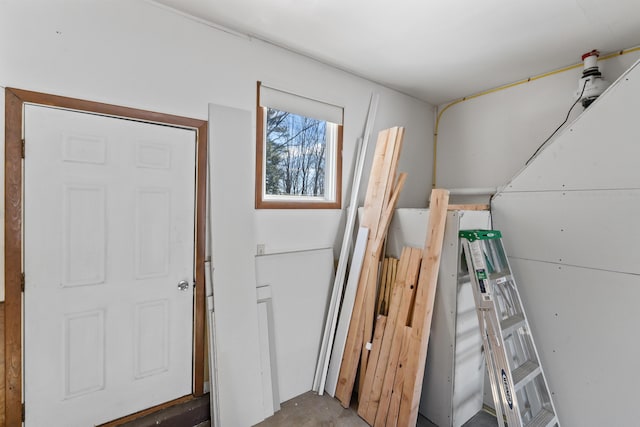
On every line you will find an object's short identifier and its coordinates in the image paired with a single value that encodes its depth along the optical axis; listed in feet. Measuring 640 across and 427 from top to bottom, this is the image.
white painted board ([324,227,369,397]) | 7.52
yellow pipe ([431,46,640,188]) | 7.01
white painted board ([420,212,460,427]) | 6.26
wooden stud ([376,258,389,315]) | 7.39
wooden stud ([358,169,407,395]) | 7.22
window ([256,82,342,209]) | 7.25
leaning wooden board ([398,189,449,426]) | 5.96
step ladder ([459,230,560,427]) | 5.20
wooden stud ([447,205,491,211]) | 6.86
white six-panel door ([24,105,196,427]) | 5.00
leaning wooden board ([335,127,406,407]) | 7.25
